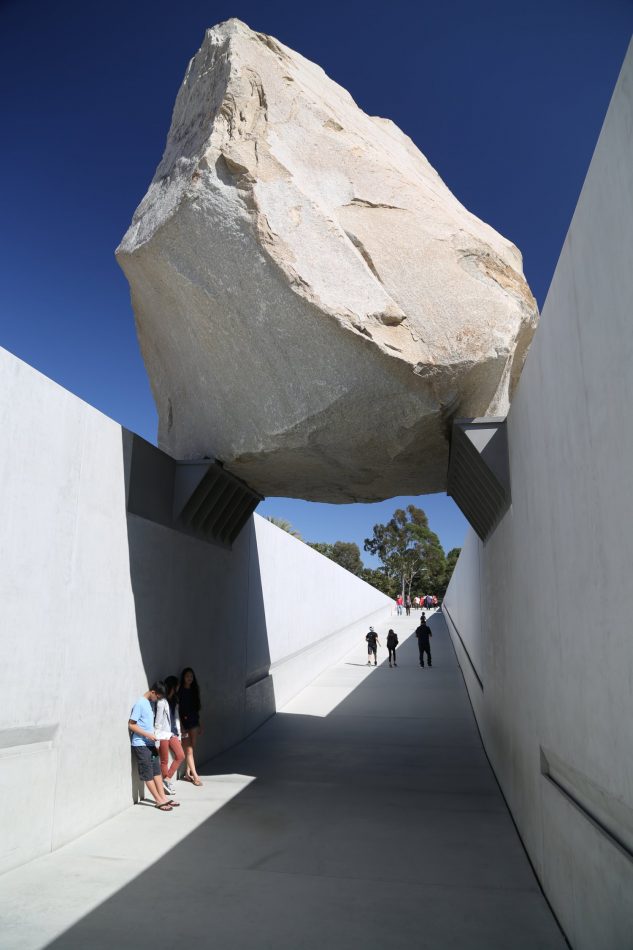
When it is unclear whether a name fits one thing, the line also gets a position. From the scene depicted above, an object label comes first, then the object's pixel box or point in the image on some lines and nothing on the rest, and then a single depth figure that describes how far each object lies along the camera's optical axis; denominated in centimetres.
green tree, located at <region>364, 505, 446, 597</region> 5887
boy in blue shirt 610
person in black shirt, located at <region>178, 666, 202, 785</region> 733
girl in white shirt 646
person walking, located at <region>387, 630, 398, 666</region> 1858
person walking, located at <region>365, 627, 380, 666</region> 1892
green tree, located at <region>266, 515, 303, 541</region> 4311
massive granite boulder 557
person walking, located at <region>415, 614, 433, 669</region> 1800
